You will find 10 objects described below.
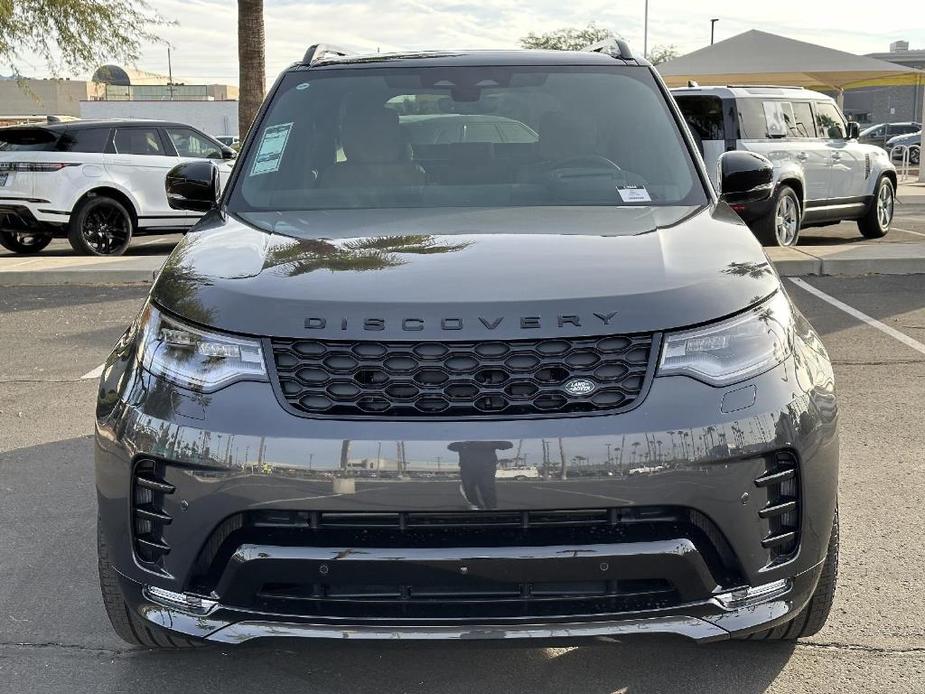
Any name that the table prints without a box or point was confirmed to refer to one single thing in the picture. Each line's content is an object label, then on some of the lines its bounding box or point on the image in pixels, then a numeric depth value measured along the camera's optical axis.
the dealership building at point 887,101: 66.72
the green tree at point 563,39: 63.50
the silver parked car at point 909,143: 37.12
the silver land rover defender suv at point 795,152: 12.08
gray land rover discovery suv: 2.40
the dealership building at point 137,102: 59.00
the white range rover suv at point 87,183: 12.78
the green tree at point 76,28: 17.33
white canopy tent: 21.81
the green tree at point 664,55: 76.54
